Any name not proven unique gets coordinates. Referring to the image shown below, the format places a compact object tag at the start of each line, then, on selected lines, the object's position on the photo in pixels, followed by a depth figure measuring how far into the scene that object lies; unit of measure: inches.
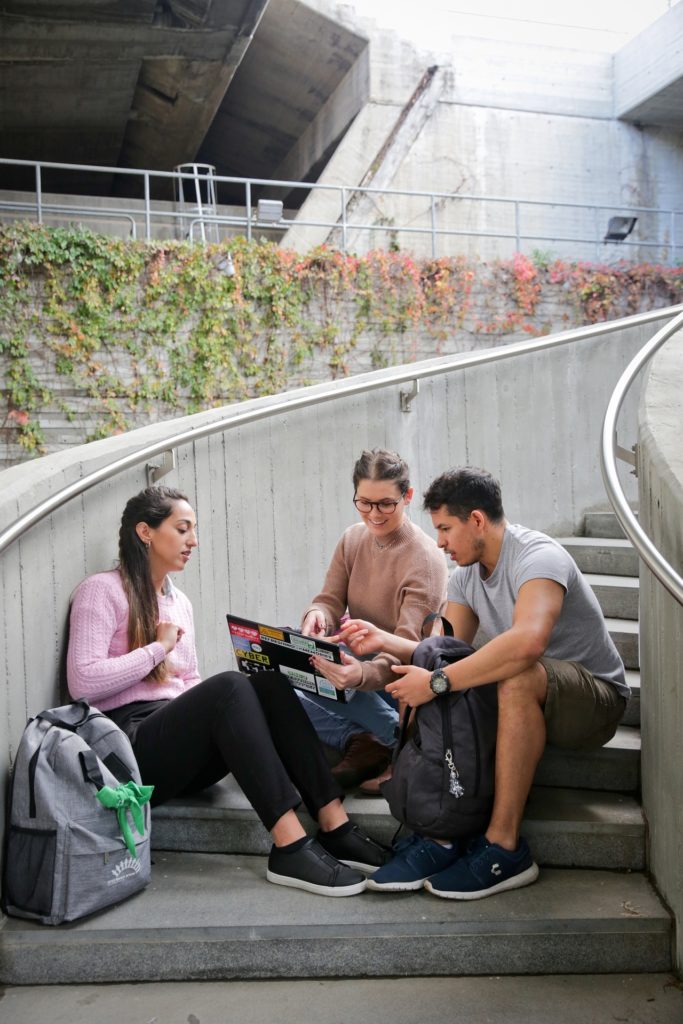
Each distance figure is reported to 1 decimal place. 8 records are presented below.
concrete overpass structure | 328.8
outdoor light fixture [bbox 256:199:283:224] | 343.9
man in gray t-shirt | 92.3
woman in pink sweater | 96.7
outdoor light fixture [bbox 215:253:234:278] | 307.6
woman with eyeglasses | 111.5
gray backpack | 89.4
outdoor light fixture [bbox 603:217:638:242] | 425.7
